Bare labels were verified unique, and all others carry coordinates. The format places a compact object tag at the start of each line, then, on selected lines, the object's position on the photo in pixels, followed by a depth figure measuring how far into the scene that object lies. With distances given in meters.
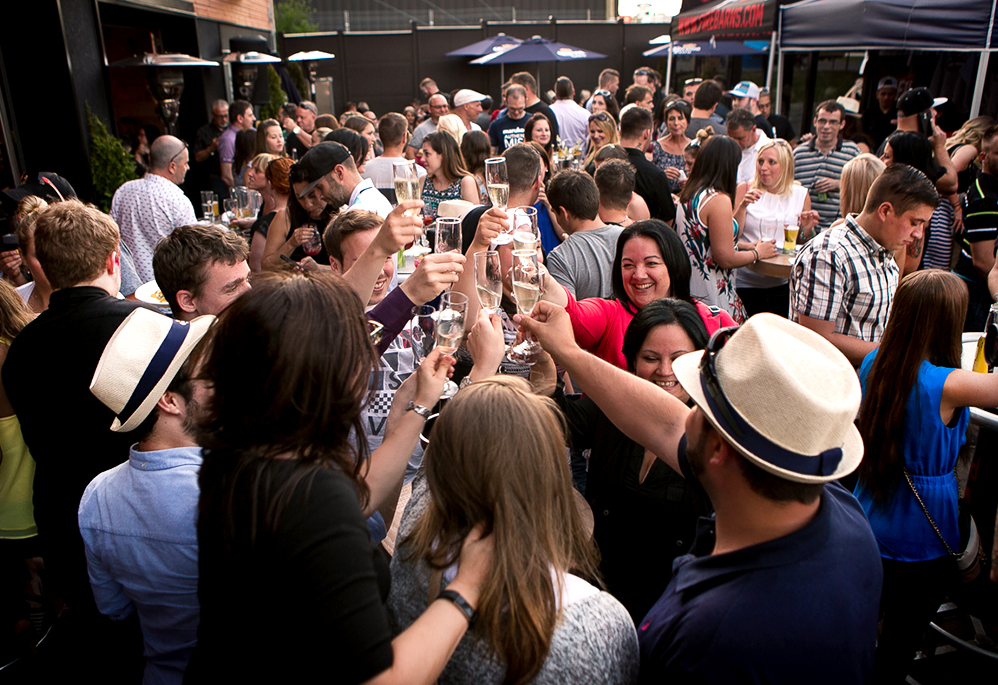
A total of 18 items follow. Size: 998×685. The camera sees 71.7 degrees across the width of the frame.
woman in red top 2.75
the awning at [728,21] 8.21
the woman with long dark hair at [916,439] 2.28
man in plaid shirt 3.05
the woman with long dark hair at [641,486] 1.93
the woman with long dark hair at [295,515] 1.07
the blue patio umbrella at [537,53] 13.98
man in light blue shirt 1.54
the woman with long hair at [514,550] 1.22
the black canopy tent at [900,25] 5.43
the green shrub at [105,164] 7.54
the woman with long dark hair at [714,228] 4.10
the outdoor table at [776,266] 4.37
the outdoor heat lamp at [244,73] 12.13
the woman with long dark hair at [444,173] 5.37
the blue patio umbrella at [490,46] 15.82
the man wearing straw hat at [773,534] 1.19
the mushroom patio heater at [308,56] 14.91
